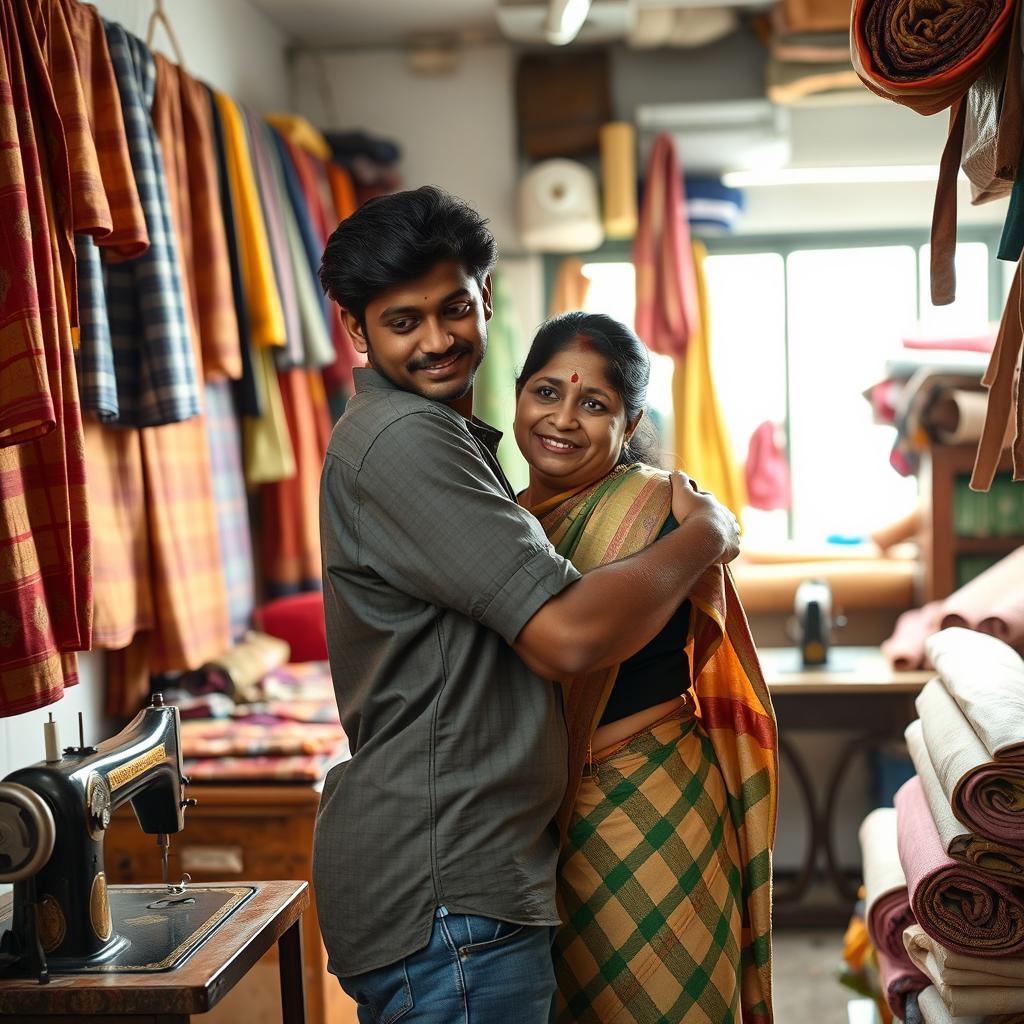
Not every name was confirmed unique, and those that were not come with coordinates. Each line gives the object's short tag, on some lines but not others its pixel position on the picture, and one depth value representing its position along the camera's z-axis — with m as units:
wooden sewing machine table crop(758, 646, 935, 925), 3.80
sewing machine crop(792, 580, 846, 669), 3.94
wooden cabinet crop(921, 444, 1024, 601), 3.95
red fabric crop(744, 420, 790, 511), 4.70
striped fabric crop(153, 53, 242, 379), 3.06
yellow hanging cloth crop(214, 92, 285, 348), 3.35
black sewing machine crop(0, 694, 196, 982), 1.52
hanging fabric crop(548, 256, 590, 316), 4.84
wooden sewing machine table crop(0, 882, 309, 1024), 1.50
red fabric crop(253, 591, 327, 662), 3.77
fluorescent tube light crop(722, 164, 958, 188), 4.61
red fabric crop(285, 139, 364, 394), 4.00
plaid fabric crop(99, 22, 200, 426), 2.66
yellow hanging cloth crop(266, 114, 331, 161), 4.09
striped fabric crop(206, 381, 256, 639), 3.38
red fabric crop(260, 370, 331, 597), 3.91
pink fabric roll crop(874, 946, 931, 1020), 2.03
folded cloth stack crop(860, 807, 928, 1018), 2.04
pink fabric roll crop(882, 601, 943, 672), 3.78
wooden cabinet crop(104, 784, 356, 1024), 2.82
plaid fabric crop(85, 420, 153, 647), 2.67
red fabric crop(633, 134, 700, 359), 4.55
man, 1.48
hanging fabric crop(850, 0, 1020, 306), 1.48
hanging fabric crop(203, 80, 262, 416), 3.29
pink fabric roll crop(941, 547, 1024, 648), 2.81
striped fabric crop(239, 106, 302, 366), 3.56
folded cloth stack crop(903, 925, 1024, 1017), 1.75
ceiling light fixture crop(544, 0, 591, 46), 3.38
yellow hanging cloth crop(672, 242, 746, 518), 4.61
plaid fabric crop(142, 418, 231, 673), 2.91
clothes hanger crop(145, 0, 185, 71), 3.17
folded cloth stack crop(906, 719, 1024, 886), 1.71
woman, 1.73
